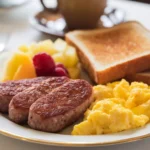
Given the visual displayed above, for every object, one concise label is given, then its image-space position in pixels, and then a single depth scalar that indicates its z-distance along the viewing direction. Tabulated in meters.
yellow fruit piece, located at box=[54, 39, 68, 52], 0.75
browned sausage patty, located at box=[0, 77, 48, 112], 0.60
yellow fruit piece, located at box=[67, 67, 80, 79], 0.72
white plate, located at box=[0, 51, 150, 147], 0.54
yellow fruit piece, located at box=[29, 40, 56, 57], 0.74
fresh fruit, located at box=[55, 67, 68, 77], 0.69
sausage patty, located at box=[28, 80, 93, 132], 0.56
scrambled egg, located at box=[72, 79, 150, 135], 0.54
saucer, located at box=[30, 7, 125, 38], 0.87
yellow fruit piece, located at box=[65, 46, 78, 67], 0.73
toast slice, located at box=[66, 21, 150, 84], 0.71
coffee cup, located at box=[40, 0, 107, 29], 0.87
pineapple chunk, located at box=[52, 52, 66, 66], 0.73
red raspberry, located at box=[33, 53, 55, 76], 0.69
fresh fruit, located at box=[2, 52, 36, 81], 0.67
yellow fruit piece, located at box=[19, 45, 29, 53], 0.75
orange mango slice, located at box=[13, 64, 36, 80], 0.67
